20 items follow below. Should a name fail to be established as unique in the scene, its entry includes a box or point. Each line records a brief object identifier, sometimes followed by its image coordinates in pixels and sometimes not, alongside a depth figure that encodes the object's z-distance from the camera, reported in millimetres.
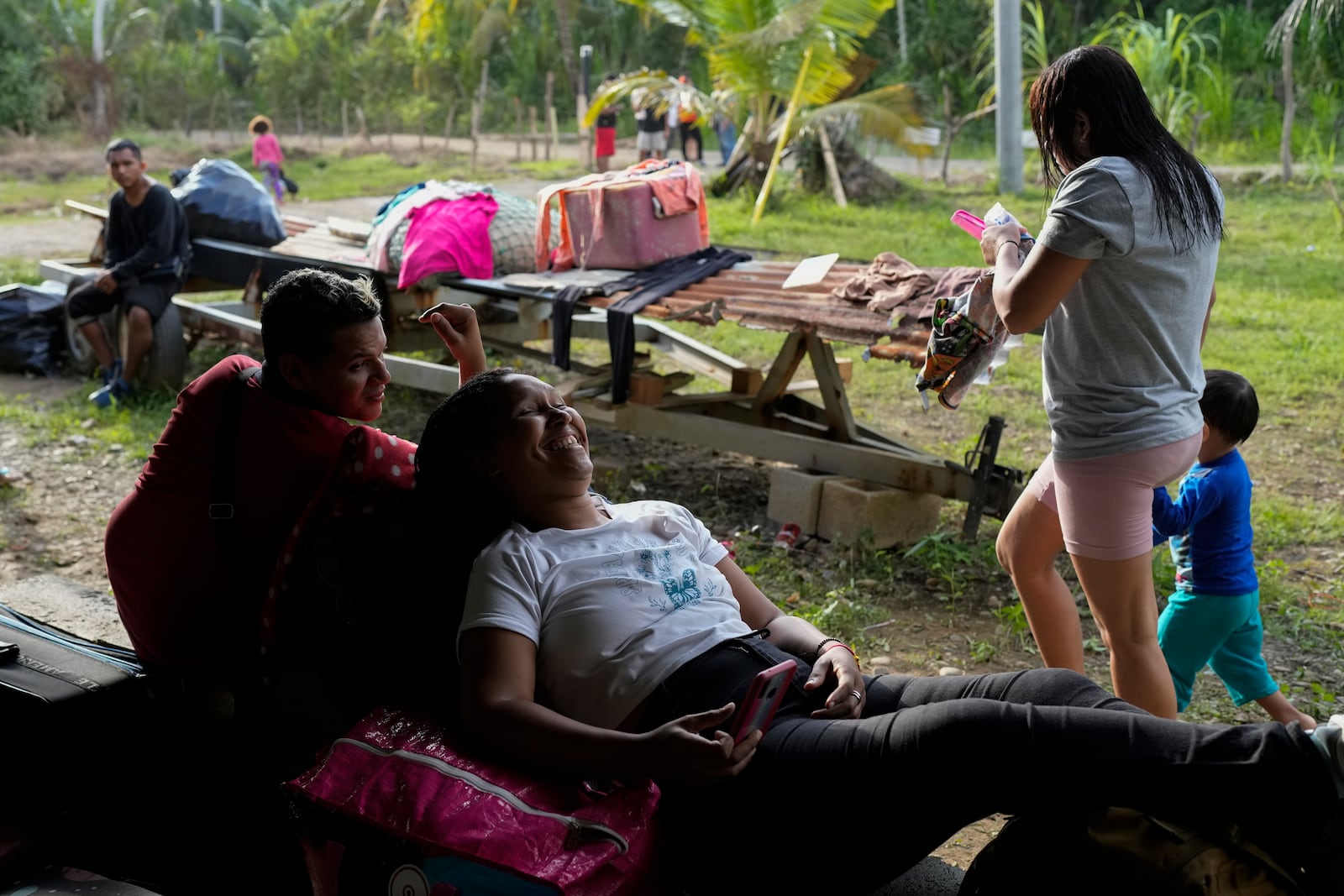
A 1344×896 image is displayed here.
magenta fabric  6352
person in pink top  17203
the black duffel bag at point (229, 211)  7957
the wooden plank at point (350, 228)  7902
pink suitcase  6219
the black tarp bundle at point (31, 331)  8352
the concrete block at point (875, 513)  5227
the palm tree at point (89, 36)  27031
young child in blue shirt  3379
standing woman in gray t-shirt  2695
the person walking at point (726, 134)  19833
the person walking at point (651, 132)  17734
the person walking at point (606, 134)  18156
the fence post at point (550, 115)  23422
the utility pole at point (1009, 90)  14398
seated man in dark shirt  7418
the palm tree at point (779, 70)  13391
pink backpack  2047
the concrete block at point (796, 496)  5395
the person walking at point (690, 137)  18328
